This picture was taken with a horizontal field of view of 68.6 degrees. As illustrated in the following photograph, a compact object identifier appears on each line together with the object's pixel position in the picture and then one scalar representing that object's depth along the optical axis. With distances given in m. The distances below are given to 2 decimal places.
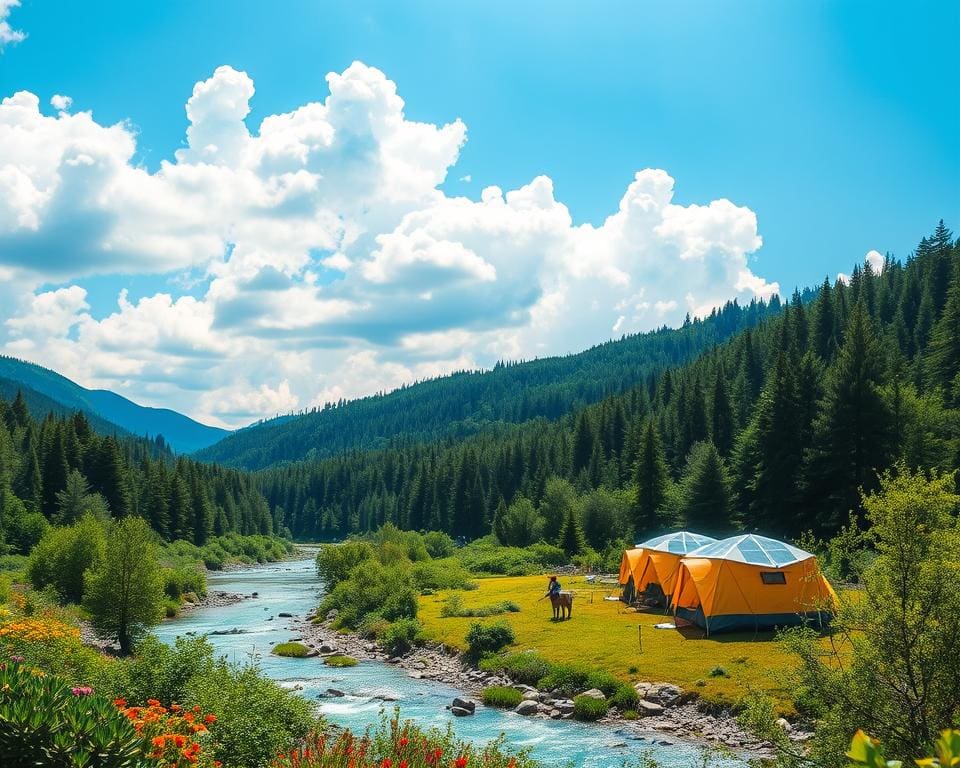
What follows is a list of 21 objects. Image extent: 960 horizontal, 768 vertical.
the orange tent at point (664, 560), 37.00
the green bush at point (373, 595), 43.03
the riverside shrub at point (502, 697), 26.00
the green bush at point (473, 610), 40.56
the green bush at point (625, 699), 24.08
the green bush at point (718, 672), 24.48
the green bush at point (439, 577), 55.34
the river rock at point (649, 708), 23.20
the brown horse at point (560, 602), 36.22
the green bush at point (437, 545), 83.38
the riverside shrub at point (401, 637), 36.61
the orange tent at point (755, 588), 29.62
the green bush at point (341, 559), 58.53
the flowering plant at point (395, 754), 10.40
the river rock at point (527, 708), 24.83
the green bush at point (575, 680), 25.22
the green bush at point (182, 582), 55.09
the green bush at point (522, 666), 27.75
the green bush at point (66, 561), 45.41
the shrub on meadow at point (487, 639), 32.28
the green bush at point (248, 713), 12.95
